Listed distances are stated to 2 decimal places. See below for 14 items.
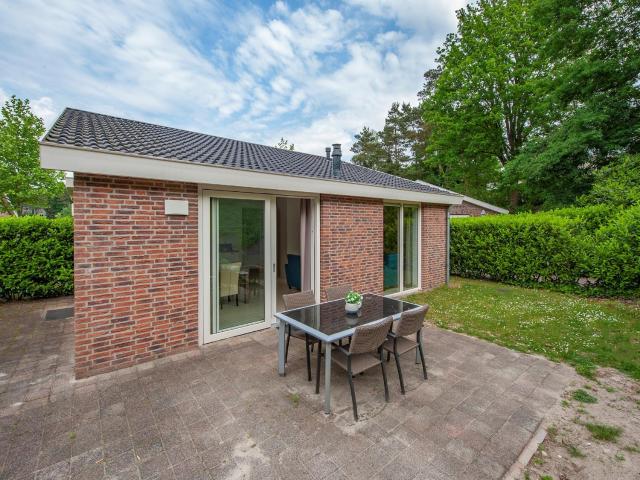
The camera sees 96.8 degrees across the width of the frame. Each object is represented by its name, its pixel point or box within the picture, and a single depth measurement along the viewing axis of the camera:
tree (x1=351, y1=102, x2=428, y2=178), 28.22
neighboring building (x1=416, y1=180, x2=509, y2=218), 16.59
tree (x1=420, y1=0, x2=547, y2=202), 14.05
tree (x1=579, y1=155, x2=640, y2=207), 9.02
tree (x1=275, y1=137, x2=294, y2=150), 30.19
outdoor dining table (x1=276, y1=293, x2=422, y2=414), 2.97
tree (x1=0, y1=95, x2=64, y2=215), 13.36
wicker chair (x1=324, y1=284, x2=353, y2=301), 4.66
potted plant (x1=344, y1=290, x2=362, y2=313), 3.64
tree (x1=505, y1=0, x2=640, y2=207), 10.41
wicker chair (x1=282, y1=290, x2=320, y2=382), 3.62
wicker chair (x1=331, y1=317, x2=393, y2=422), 2.80
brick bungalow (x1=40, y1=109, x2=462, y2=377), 3.55
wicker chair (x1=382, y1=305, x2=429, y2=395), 3.24
